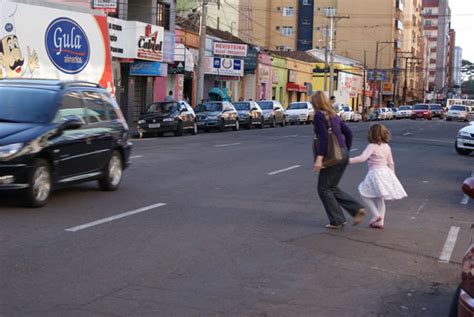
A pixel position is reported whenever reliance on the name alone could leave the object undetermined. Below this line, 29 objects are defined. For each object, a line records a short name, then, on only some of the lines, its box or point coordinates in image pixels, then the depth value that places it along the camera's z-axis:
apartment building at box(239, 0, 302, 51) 103.94
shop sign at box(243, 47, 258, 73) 53.12
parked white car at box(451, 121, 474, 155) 22.89
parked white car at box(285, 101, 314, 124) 48.41
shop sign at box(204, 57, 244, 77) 45.53
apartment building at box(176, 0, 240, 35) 70.75
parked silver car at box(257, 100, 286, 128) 41.69
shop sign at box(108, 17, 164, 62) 33.78
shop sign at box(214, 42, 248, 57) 46.00
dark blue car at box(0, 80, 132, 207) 9.30
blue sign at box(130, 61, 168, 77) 36.59
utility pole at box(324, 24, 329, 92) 63.02
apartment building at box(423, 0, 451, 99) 177.50
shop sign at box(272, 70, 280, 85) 62.61
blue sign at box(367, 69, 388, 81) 96.62
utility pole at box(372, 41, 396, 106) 88.11
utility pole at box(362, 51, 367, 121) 74.64
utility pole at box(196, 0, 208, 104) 35.09
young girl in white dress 9.16
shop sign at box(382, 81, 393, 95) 112.95
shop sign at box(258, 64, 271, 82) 57.91
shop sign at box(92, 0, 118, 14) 30.87
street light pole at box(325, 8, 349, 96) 59.17
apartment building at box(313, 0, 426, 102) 100.88
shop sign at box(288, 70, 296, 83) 67.89
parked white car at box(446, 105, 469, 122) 72.12
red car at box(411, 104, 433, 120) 79.88
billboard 18.62
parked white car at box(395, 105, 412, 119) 82.04
